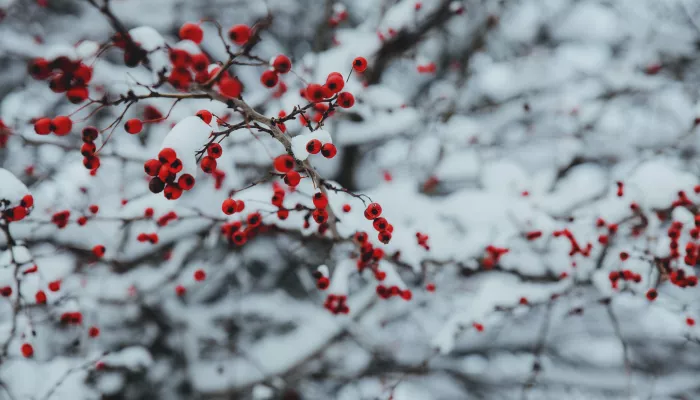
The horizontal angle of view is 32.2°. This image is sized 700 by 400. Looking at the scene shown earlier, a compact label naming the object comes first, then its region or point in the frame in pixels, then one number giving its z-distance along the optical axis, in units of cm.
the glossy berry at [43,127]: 62
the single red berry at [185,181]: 62
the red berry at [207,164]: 63
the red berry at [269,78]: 61
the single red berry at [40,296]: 72
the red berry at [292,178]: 62
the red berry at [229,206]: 65
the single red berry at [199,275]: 82
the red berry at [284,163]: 63
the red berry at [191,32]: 60
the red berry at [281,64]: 61
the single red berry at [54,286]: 74
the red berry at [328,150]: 63
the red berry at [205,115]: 65
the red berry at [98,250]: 76
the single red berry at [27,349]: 73
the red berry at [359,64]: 65
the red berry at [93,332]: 80
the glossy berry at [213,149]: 63
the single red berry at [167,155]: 61
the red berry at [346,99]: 63
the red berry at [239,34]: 60
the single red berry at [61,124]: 63
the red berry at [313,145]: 62
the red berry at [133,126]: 63
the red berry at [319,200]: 64
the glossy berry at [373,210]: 65
